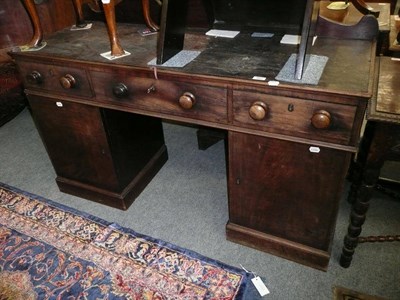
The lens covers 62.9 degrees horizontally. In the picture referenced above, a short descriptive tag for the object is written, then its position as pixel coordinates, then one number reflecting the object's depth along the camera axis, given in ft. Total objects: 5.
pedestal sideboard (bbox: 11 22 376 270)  3.79
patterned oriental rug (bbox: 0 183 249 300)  4.99
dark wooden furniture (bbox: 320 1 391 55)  4.77
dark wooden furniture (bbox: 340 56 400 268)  3.55
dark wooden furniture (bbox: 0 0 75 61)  9.02
